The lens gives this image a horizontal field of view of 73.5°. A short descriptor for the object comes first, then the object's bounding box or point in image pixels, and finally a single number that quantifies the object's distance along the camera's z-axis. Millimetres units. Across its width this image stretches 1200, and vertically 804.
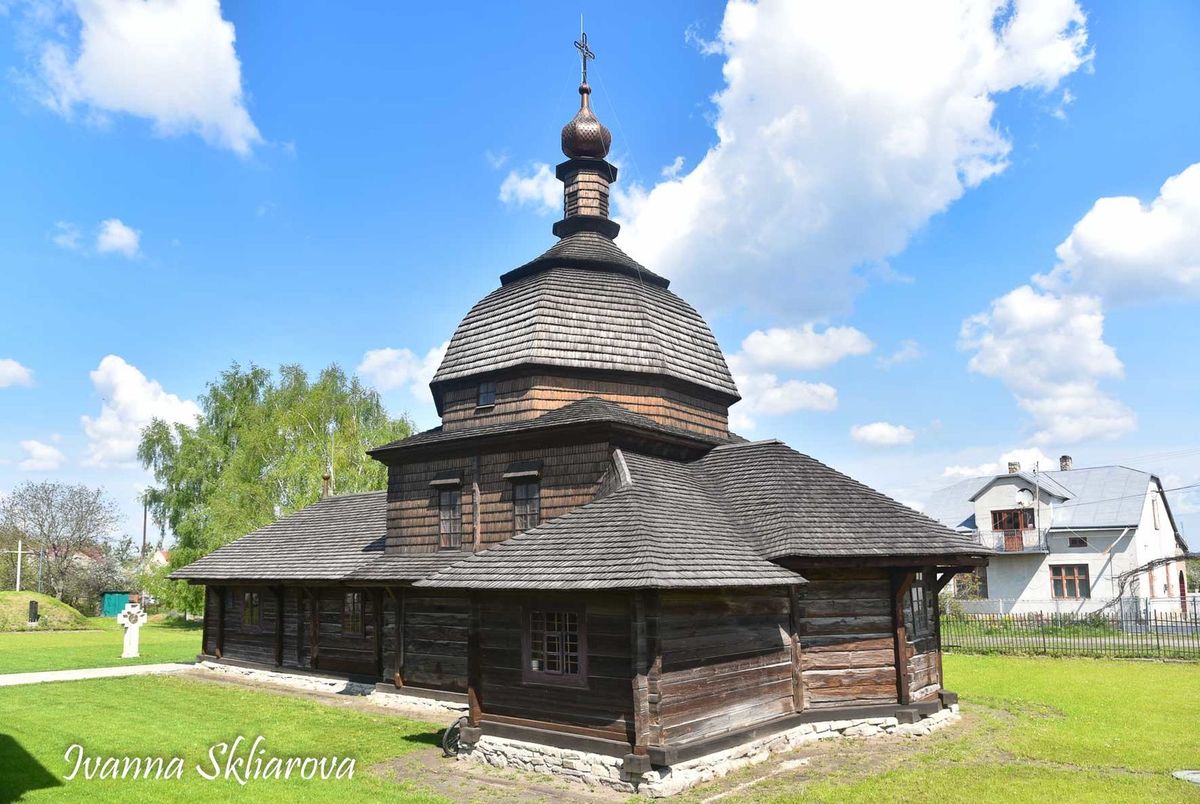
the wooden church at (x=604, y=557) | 11857
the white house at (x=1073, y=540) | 35125
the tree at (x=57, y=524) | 55750
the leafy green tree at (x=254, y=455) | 35750
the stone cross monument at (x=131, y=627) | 26703
